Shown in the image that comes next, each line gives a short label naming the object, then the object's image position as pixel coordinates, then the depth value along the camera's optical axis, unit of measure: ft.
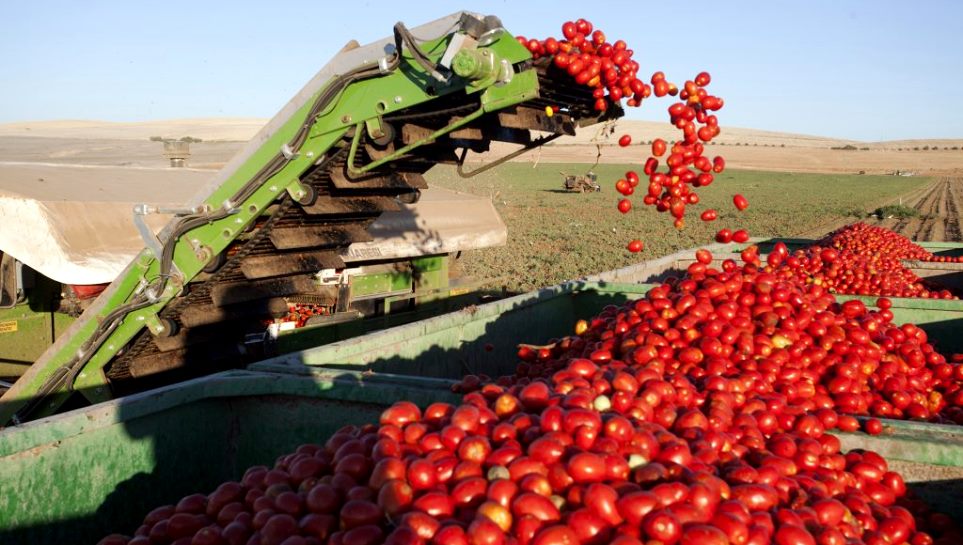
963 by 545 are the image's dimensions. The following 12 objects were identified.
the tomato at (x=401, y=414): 8.17
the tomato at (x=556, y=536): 5.83
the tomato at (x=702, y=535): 5.87
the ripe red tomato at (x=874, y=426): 9.39
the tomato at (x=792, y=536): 6.34
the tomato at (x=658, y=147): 14.74
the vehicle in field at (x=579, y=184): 145.79
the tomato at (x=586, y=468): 6.62
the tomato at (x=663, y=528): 5.91
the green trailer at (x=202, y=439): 8.91
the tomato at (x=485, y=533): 5.81
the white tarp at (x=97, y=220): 15.69
